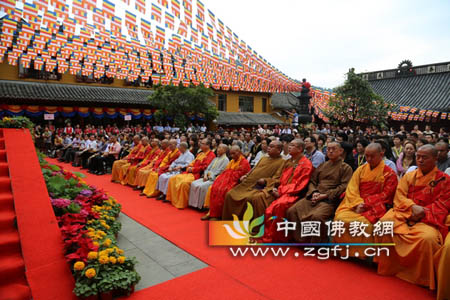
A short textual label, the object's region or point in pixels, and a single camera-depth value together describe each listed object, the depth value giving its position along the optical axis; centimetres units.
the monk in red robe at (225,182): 528
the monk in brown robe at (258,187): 461
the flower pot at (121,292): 282
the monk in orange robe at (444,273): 268
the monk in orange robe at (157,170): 720
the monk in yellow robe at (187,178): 615
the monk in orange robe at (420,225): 295
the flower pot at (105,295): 273
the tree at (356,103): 1234
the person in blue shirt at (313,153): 585
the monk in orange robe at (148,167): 773
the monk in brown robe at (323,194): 387
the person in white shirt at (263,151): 689
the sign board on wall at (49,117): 1650
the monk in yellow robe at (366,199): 351
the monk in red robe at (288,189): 414
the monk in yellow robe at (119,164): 891
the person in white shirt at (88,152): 1159
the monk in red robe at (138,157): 859
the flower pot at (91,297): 265
